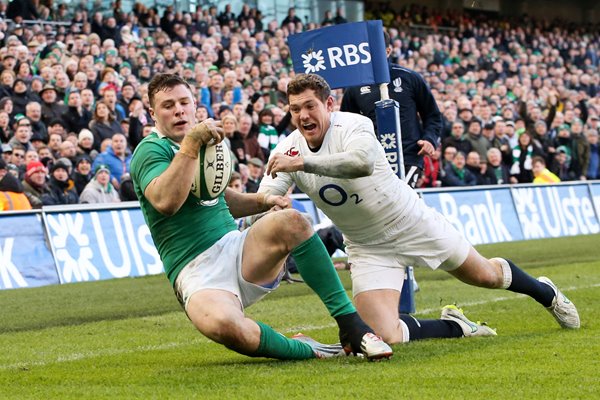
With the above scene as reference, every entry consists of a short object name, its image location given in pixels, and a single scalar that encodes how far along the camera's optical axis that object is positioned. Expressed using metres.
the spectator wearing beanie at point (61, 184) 14.91
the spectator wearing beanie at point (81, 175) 15.52
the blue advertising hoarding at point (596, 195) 22.34
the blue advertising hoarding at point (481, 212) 18.75
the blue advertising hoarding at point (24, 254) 12.95
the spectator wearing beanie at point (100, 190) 14.91
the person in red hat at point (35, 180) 14.52
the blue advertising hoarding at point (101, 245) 13.62
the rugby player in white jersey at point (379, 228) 6.84
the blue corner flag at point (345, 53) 9.16
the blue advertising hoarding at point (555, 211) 20.48
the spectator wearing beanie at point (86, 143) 15.87
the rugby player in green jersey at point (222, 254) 6.18
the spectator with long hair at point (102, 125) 16.28
